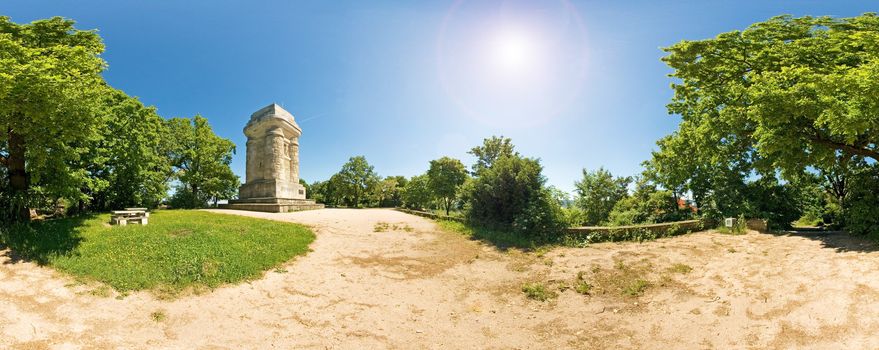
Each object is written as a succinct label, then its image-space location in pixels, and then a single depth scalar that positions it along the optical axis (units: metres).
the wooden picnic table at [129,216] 14.97
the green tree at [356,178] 49.94
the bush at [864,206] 12.09
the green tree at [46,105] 10.39
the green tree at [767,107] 10.48
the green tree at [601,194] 30.09
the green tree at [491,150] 38.62
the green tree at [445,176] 36.53
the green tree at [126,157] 16.30
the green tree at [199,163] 30.31
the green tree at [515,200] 16.03
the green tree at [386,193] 52.88
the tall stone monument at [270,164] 28.52
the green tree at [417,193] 44.22
